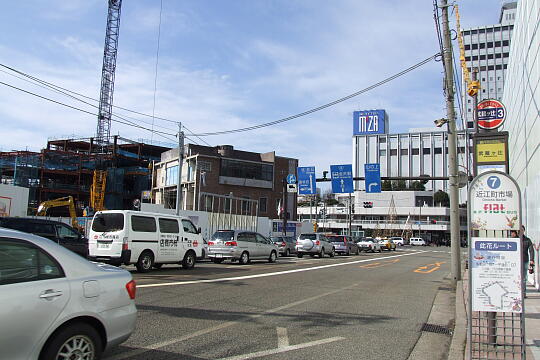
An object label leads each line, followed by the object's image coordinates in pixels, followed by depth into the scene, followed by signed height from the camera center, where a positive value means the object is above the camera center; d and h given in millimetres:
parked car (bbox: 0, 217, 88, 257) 14711 -429
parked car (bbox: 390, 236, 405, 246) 71062 -1828
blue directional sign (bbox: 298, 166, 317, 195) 34000 +3501
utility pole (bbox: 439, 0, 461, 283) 15352 +3090
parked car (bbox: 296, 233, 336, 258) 28891 -1210
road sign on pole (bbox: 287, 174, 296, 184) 33688 +3597
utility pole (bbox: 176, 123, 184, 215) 25372 +4178
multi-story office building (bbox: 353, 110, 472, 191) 110769 +19938
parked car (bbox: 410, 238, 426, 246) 80938 -2124
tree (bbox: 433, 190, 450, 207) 104125 +7795
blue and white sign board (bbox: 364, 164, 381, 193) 32219 +3717
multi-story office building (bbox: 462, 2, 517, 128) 110000 +46324
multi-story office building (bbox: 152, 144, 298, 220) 59719 +6660
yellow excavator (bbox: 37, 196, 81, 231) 38062 +1247
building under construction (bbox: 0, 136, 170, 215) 70250 +8147
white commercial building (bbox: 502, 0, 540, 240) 12328 +4284
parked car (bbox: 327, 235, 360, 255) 33875 -1256
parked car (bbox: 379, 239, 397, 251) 50838 -1816
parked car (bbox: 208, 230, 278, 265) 20297 -1042
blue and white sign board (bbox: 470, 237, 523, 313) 5199 -496
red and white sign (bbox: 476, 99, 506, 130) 12023 +3221
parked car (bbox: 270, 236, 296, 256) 30031 -1284
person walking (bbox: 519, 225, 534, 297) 11228 -498
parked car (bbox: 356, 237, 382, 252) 44031 -1643
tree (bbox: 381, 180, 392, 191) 110850 +10838
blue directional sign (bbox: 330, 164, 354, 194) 33000 +3656
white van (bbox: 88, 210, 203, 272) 14297 -625
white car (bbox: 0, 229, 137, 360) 3805 -806
